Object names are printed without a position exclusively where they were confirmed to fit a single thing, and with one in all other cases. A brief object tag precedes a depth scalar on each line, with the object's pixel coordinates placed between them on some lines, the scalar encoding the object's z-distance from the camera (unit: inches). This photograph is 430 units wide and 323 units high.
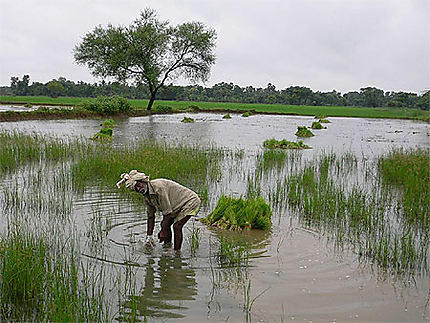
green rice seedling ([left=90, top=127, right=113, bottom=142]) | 717.9
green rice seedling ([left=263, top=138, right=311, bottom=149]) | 753.6
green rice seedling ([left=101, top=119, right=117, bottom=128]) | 1031.7
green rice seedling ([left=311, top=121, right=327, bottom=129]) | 1318.9
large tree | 1680.6
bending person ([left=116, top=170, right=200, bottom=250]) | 227.9
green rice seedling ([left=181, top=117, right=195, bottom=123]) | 1390.3
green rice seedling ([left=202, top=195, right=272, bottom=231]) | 293.0
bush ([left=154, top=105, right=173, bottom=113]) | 1870.6
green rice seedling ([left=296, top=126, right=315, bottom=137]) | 1035.9
